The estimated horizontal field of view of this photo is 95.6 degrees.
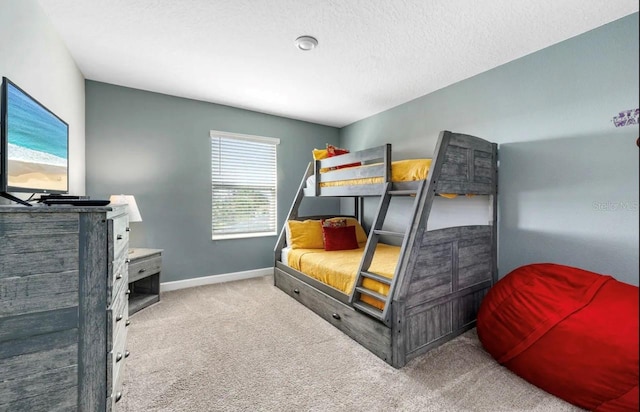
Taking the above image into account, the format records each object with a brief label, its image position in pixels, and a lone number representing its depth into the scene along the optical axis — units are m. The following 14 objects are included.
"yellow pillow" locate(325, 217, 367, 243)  3.94
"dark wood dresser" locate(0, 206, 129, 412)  1.11
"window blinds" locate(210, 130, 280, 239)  3.83
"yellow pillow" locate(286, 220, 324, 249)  3.59
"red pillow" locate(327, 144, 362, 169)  3.40
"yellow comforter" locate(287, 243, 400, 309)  2.29
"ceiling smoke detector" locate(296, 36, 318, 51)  2.26
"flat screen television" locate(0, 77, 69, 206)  1.35
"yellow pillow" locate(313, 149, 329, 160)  3.45
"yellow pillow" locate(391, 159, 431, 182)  2.23
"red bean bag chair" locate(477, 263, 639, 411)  1.40
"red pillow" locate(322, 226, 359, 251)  3.48
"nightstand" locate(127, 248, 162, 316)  2.80
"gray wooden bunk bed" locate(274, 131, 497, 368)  2.02
